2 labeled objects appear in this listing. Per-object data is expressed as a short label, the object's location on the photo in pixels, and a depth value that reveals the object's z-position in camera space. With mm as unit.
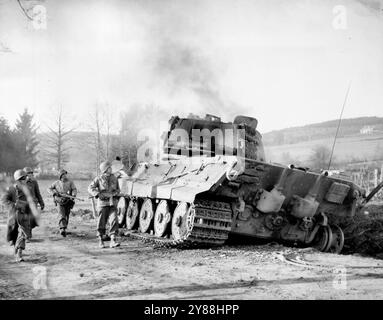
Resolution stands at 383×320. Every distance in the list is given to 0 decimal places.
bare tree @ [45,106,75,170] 26891
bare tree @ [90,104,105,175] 25109
